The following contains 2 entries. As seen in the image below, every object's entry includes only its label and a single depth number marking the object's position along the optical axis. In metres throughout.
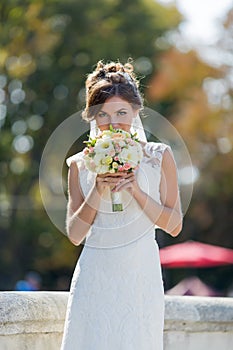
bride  7.46
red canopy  28.48
